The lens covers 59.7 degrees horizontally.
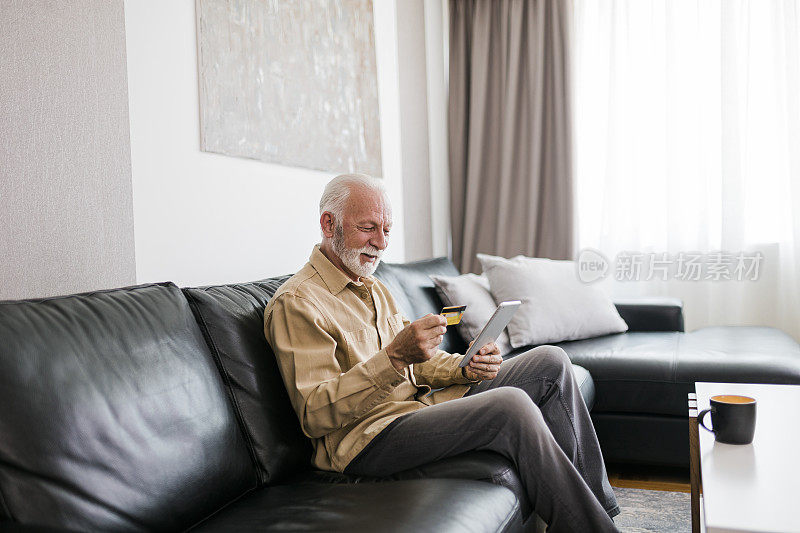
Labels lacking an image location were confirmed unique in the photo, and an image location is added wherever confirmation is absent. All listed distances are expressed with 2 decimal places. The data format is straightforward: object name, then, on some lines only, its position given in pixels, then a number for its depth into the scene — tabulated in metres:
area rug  2.18
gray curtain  4.34
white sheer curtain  3.96
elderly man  1.59
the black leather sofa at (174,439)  1.13
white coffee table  1.19
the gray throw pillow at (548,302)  3.04
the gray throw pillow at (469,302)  2.94
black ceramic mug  1.54
